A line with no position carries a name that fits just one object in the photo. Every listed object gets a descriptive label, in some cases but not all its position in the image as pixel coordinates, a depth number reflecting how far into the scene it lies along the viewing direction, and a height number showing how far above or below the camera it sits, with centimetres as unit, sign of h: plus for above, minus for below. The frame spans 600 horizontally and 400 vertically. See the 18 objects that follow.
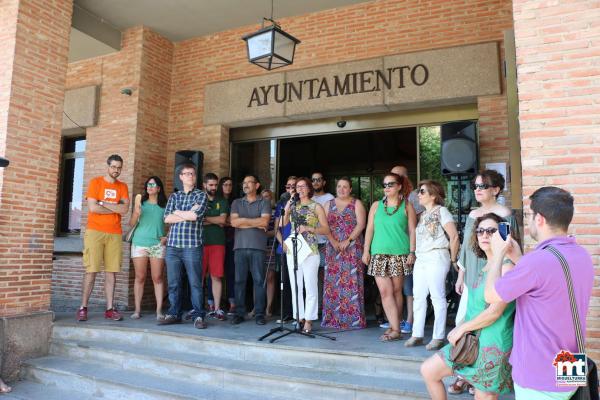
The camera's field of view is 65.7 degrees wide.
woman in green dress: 241 -46
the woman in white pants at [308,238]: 480 +16
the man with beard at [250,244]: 531 +11
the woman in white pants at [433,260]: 408 -6
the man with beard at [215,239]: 573 +18
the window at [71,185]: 847 +125
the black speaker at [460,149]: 536 +122
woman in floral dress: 512 -18
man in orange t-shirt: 543 +25
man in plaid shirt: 512 +11
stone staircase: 370 -101
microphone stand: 441 -76
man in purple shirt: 202 -18
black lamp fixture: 505 +229
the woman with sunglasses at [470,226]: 317 +18
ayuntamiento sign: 595 +235
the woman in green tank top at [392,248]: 448 +6
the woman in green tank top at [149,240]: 558 +16
